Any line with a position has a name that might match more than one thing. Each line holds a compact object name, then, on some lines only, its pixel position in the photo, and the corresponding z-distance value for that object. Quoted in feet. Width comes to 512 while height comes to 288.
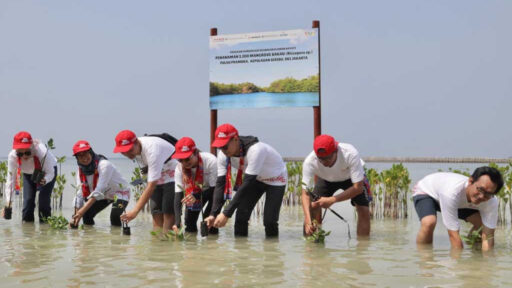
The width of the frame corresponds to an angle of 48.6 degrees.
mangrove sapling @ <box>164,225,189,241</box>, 20.95
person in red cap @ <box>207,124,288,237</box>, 19.98
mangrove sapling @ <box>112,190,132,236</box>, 23.75
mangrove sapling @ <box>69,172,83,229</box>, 23.99
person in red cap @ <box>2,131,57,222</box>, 26.37
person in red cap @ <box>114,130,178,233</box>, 21.43
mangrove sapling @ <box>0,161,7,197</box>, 44.47
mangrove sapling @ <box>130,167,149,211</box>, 38.09
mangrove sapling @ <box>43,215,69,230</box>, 24.50
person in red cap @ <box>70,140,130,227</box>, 23.97
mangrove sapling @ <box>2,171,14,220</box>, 26.12
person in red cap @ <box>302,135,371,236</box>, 19.64
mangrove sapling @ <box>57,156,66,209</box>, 34.58
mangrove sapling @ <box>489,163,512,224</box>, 29.85
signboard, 38.42
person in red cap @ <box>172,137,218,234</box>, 21.02
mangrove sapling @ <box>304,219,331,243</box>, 20.56
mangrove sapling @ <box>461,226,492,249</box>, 18.76
